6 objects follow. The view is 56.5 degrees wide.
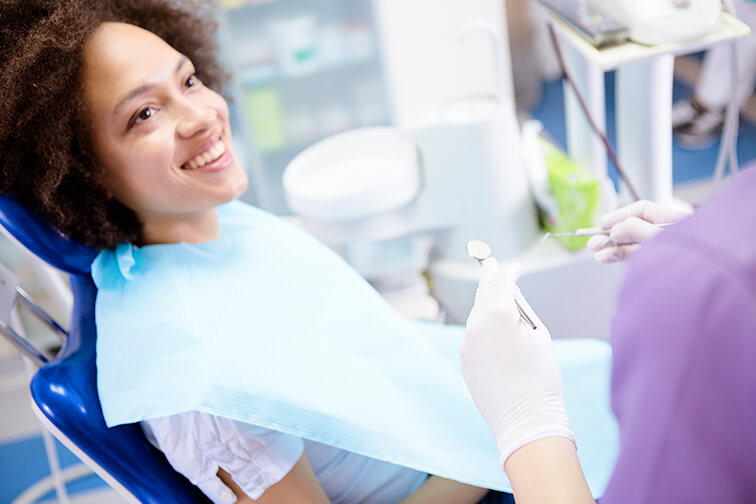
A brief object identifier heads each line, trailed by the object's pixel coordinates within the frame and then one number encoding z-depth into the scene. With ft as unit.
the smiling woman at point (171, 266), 3.11
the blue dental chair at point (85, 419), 2.89
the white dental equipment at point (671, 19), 4.32
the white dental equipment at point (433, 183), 5.87
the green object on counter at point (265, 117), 9.52
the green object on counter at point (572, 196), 5.67
